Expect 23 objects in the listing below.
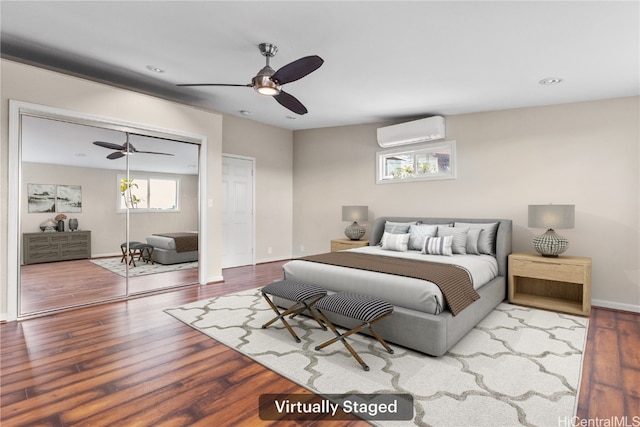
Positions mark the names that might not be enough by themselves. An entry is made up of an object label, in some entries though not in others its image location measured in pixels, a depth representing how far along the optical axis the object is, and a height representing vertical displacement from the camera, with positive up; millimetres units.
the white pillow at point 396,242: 4551 -451
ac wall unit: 5016 +1266
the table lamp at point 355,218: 5770 -137
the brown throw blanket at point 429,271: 2781 -578
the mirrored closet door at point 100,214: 3445 -56
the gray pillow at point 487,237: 4279 -349
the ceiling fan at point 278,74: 2698 +1204
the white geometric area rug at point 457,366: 1903 -1155
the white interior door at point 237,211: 6059 -25
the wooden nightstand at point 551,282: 3627 -921
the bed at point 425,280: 2643 -656
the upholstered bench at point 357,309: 2383 -759
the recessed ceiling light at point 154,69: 3658 +1615
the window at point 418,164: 5227 +813
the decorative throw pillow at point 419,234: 4559 -338
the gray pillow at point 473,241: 4266 -401
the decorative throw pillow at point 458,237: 4242 -349
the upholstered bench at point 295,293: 2844 -753
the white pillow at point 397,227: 4969 -260
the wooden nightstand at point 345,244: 5586 -582
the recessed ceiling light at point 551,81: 3574 +1460
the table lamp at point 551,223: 3795 -146
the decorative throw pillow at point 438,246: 4109 -452
